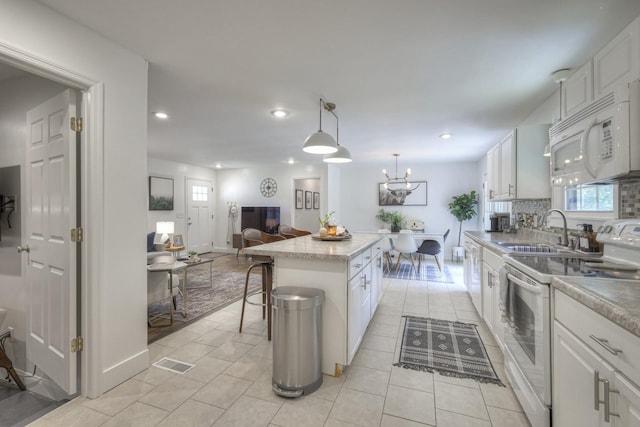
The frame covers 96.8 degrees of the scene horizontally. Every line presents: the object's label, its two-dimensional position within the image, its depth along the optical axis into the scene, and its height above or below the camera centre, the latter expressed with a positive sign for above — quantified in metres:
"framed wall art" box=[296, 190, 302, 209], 7.53 +0.33
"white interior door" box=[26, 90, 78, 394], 1.86 -0.20
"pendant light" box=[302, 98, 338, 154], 2.56 +0.61
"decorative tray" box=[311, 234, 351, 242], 2.87 -0.27
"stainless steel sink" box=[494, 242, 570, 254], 2.29 -0.30
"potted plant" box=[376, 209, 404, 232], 6.87 -0.14
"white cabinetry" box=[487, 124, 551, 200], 2.83 +0.49
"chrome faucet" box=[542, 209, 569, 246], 2.22 -0.23
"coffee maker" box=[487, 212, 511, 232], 4.14 -0.15
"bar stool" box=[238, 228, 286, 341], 2.71 -0.55
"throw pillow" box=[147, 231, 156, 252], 5.00 -0.54
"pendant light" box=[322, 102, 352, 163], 3.10 +0.62
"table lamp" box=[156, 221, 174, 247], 4.55 -0.27
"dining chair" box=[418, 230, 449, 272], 5.30 -0.69
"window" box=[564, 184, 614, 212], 2.18 +0.11
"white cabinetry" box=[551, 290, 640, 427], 0.85 -0.56
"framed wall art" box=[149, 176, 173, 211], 6.18 +0.40
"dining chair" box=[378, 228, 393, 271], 5.59 -0.86
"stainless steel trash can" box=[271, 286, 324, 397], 1.85 -0.87
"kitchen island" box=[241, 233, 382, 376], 2.06 -0.54
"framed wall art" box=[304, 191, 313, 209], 7.68 +0.28
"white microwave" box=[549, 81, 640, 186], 1.39 +0.40
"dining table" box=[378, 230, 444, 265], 5.49 -0.51
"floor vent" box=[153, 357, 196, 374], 2.16 -1.20
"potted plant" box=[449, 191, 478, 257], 6.35 +0.12
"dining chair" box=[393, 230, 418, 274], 5.12 -0.58
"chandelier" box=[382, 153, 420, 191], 7.05 +0.77
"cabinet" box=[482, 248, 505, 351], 2.33 -0.75
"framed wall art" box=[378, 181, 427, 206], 7.04 +0.44
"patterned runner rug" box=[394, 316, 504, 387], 2.16 -1.20
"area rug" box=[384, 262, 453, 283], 5.03 -1.18
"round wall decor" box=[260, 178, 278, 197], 7.66 +0.66
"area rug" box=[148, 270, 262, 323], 3.36 -1.17
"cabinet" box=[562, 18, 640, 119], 1.48 +0.86
